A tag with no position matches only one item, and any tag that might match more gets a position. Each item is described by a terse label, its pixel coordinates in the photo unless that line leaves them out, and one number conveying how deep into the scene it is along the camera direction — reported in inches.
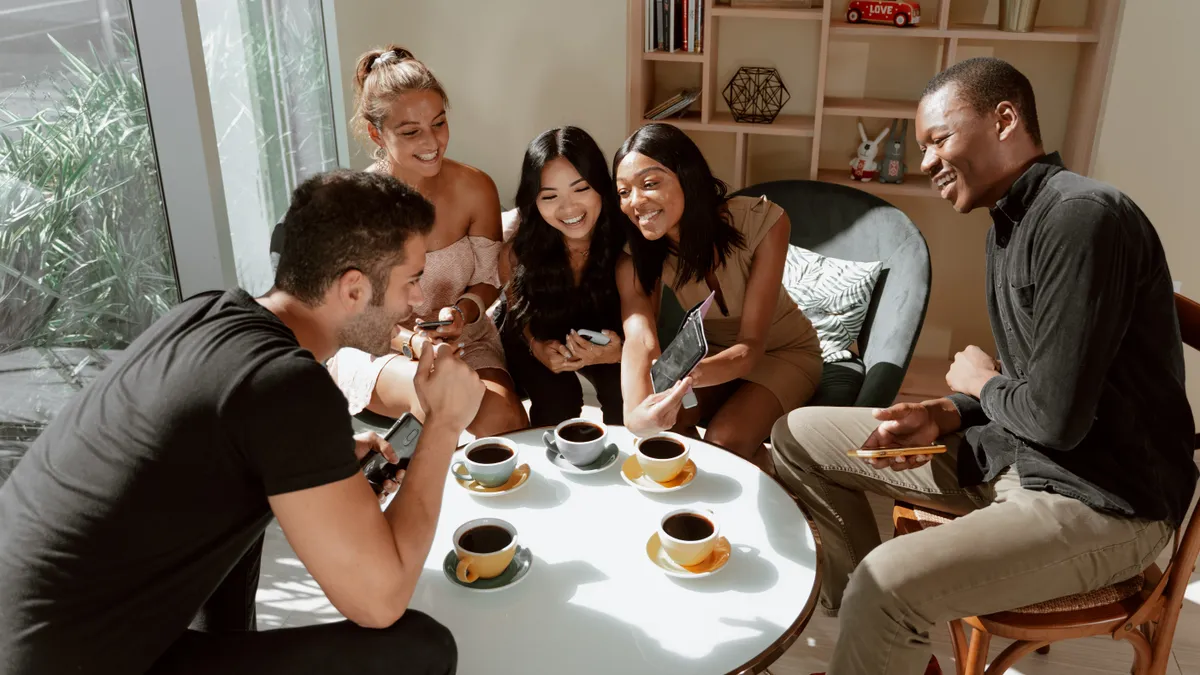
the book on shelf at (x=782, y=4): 119.1
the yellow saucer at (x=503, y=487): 67.0
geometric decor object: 125.3
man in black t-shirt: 45.7
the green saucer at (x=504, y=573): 56.0
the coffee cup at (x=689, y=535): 56.0
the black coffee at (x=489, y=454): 68.1
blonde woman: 91.8
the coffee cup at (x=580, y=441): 69.1
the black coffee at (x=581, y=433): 70.8
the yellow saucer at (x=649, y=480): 67.0
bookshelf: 110.5
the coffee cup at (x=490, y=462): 66.2
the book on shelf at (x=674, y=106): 122.0
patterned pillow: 104.3
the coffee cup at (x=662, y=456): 66.4
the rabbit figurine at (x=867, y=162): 122.0
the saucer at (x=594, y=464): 70.2
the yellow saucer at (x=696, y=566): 56.6
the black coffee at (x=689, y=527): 57.7
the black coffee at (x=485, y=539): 57.1
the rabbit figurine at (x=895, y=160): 120.8
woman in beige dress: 87.1
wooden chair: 60.4
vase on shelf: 109.4
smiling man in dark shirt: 57.1
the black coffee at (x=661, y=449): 67.7
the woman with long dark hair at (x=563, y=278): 90.5
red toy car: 112.9
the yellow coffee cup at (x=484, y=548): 55.8
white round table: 51.4
